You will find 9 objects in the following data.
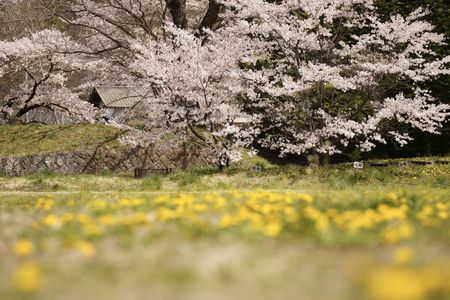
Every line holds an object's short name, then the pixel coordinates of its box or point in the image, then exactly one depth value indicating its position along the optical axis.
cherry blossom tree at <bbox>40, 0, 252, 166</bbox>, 30.67
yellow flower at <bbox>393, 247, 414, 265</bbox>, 6.62
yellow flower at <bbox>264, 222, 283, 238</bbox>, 7.76
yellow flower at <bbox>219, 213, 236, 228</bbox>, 8.65
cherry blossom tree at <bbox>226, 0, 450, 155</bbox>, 29.27
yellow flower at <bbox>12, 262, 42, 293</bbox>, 5.45
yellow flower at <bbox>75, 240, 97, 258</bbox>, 6.94
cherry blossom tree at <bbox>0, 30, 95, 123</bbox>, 36.72
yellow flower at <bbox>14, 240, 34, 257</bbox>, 7.04
